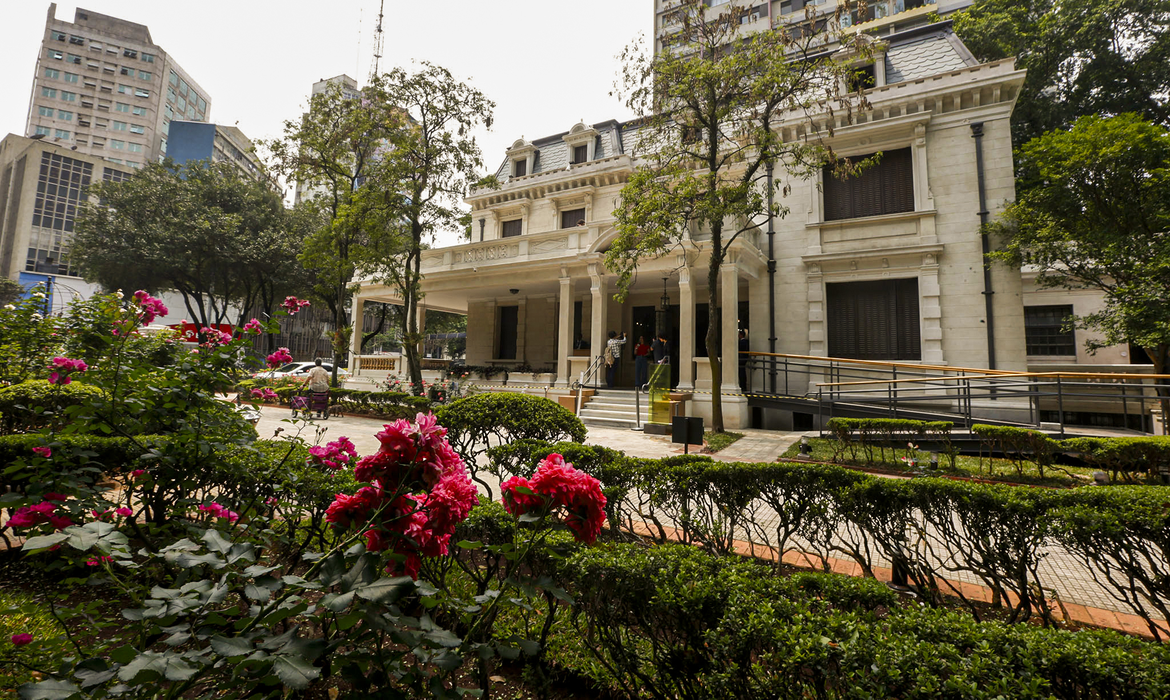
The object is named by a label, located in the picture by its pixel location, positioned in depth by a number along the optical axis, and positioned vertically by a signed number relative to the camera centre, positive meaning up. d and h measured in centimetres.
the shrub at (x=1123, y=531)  239 -74
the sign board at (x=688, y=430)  723 -79
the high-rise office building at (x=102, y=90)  5703 +3558
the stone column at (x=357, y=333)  1917 +167
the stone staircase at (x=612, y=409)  1248 -88
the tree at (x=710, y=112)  1016 +650
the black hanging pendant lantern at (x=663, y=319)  1548 +214
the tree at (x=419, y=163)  1430 +680
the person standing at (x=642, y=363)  1395 +51
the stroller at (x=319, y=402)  1301 -89
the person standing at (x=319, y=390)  1308 -55
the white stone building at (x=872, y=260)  1263 +383
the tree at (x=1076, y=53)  1448 +1137
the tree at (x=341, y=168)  1479 +775
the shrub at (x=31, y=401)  511 -44
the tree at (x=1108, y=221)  1046 +454
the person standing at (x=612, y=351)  1398 +85
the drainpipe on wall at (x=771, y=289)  1463 +307
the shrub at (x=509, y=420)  527 -51
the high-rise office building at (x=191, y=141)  4597 +2304
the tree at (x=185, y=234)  2489 +742
